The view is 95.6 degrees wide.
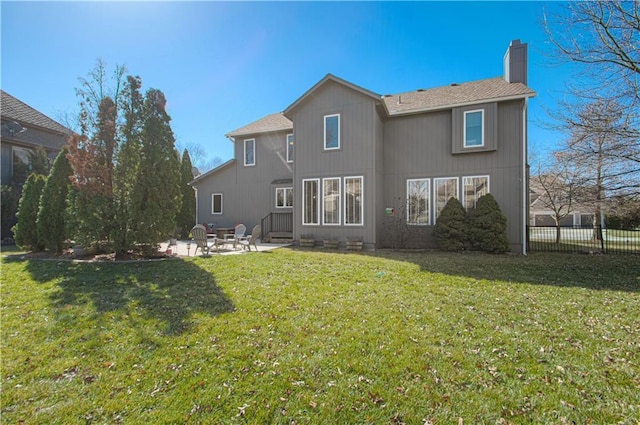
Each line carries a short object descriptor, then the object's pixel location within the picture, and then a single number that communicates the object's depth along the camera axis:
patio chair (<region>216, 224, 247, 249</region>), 11.12
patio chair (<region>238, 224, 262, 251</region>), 11.12
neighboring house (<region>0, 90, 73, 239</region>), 16.41
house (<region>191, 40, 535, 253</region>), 11.56
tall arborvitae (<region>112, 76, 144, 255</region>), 8.94
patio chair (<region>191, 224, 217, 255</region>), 9.87
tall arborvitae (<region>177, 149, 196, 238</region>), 19.06
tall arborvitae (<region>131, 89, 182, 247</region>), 8.98
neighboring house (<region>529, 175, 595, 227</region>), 21.91
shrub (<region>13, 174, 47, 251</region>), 10.41
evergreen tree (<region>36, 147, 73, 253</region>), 9.95
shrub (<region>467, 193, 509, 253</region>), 10.84
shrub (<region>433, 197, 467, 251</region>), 11.30
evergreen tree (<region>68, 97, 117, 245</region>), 8.78
